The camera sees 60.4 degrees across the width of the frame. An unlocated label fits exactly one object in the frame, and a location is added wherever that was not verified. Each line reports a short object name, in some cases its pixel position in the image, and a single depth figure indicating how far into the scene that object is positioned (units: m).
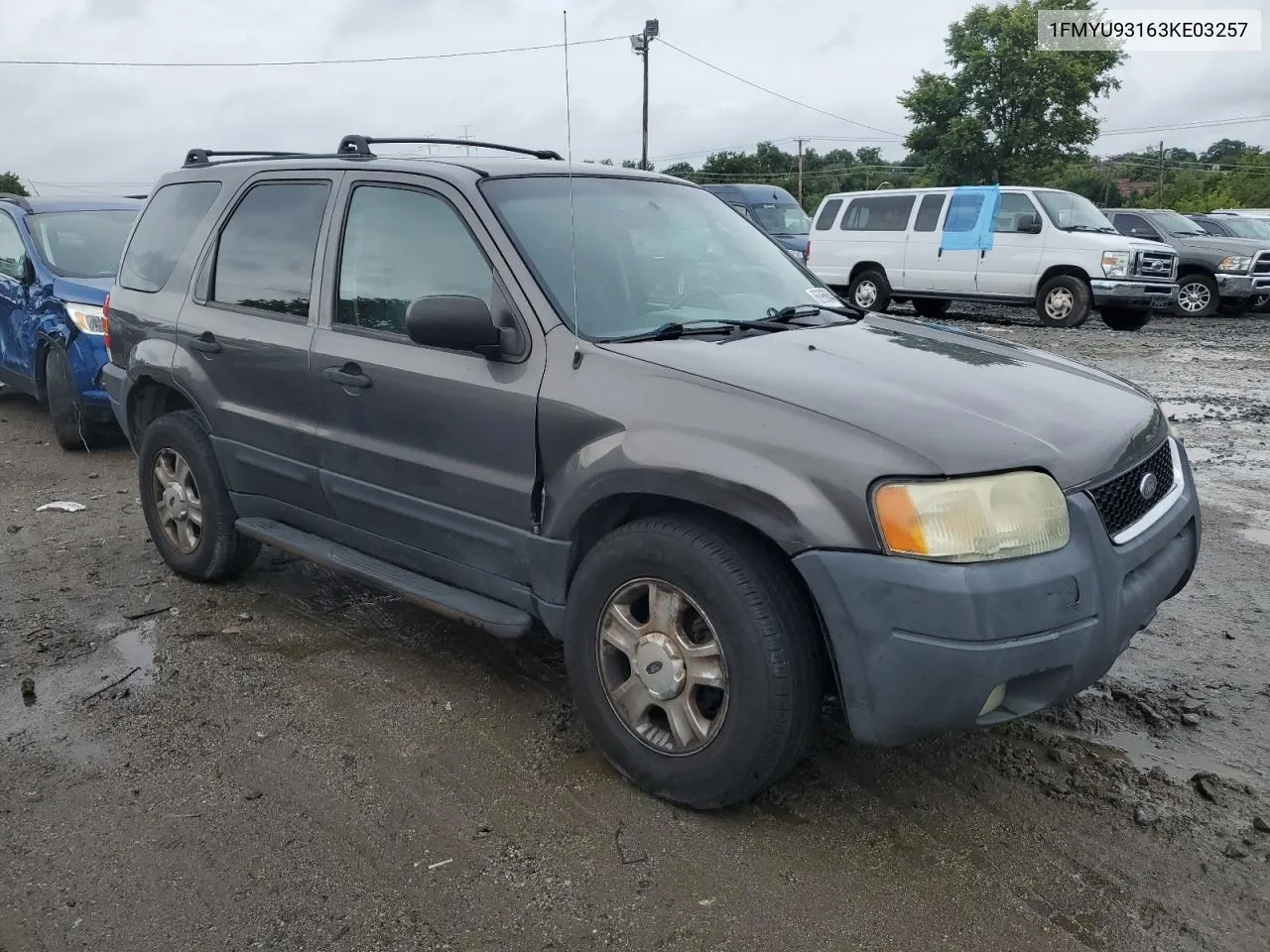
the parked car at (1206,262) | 16.97
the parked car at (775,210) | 19.64
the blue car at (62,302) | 7.47
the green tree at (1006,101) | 34.97
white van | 15.05
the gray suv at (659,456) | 2.63
